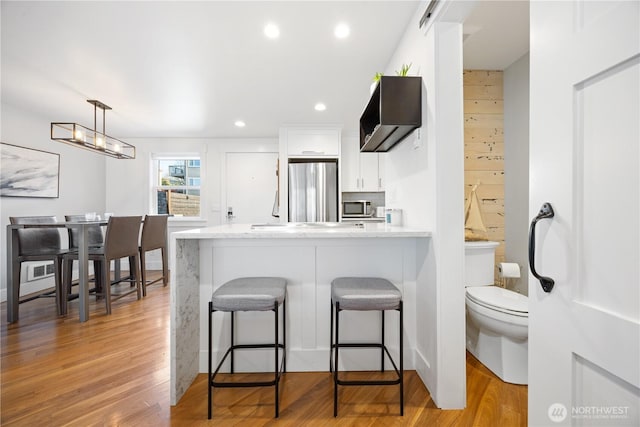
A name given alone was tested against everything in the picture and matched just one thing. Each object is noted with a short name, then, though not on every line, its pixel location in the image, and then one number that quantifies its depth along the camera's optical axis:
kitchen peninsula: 1.74
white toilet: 1.62
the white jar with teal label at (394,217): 2.03
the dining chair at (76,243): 2.84
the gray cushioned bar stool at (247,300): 1.36
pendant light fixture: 2.71
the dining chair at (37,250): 2.65
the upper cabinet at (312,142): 4.20
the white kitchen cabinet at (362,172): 4.48
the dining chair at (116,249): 2.81
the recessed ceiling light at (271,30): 1.90
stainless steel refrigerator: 4.06
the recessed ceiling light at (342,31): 1.91
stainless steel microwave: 4.30
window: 4.96
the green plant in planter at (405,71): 1.77
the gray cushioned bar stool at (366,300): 1.39
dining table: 2.59
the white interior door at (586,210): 0.58
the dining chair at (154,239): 3.47
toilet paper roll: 2.13
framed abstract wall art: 3.22
